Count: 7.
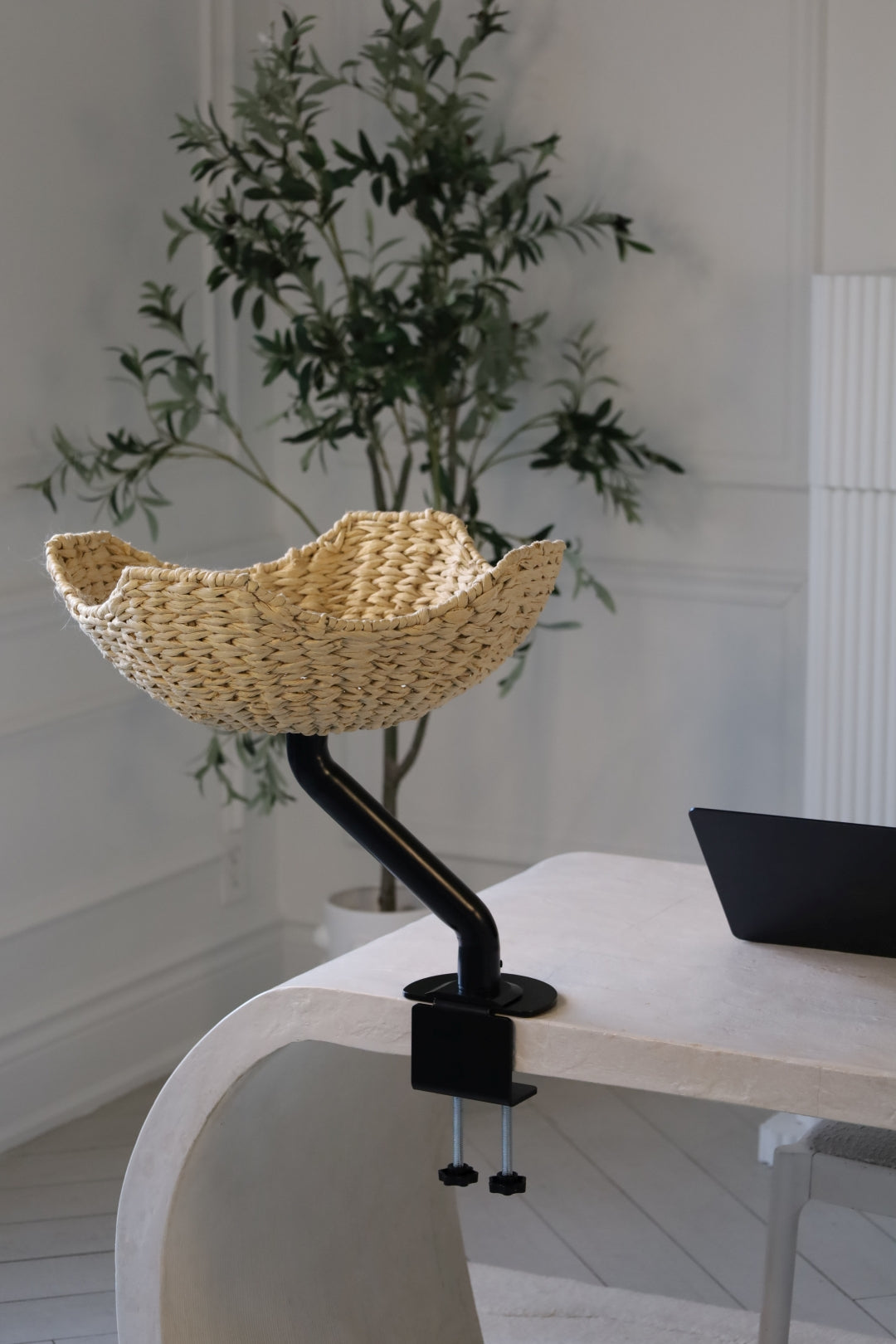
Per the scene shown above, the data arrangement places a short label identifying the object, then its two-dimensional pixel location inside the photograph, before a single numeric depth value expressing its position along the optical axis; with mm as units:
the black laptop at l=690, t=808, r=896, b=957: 2893
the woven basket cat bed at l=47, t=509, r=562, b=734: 2766
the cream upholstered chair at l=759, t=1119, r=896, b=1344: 3226
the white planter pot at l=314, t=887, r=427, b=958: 4829
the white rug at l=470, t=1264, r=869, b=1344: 3792
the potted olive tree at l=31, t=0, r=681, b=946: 4351
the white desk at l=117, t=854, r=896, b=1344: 2819
